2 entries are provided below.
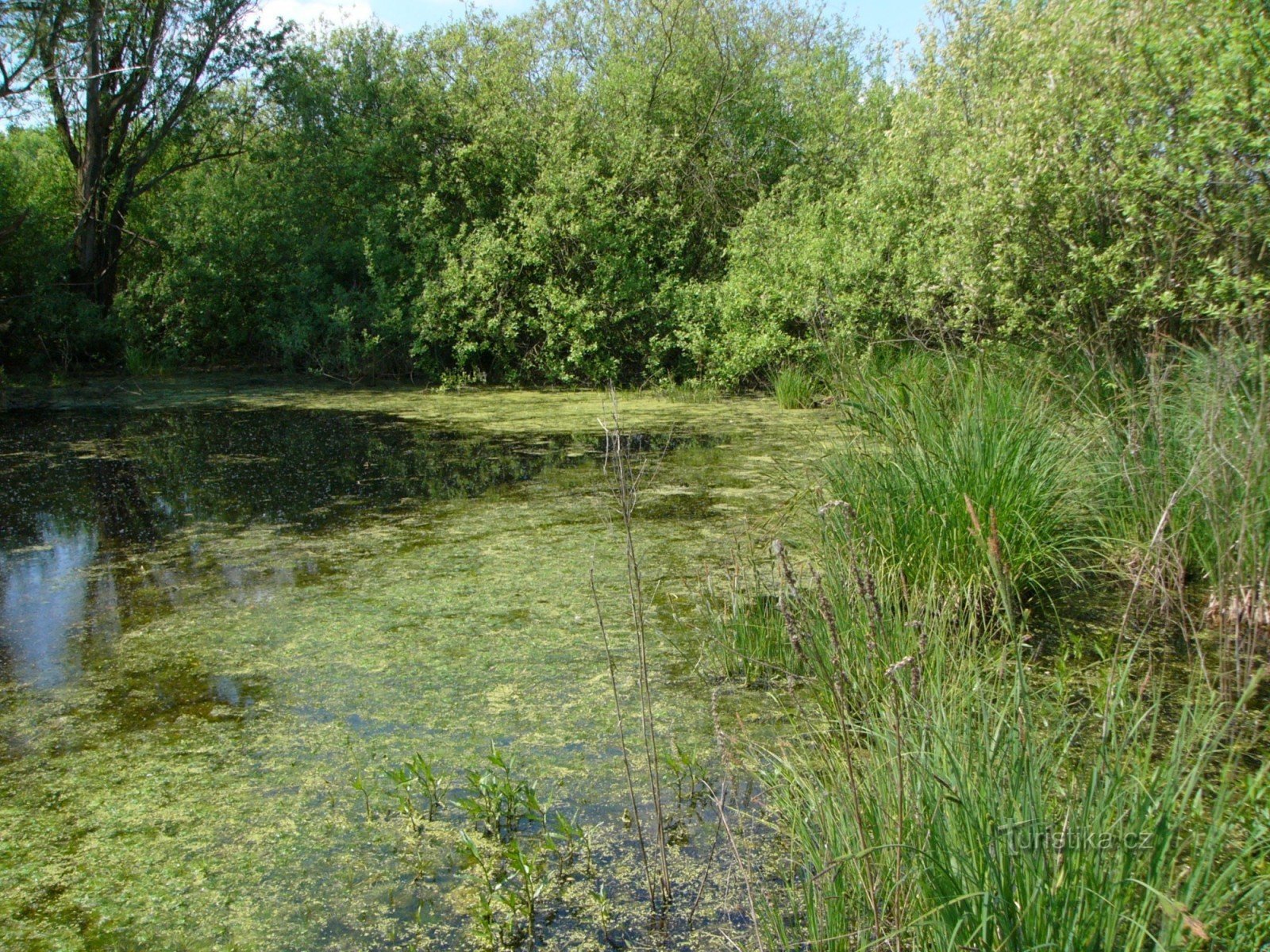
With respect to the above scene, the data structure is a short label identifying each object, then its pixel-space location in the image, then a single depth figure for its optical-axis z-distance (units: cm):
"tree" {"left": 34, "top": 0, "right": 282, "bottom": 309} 1118
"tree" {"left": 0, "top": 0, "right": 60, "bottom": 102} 1031
